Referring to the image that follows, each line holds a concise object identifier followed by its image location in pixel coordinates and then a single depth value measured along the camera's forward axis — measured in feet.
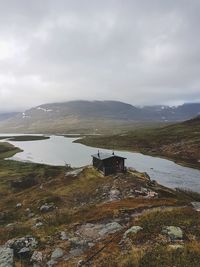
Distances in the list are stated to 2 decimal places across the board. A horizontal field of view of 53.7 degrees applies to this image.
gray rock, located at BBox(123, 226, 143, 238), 56.57
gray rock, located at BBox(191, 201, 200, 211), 91.84
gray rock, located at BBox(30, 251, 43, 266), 52.48
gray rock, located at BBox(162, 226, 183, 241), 52.74
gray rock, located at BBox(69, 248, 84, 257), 54.01
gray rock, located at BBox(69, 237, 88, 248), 58.08
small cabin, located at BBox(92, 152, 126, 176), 143.82
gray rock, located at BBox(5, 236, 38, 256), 56.70
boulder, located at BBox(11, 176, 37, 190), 163.10
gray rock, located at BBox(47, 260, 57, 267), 51.05
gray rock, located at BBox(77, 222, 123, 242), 61.73
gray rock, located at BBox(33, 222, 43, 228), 72.34
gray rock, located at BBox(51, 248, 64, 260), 53.54
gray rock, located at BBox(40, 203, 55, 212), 95.19
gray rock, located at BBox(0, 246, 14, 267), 51.63
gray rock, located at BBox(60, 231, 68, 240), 61.68
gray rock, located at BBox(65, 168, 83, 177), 143.95
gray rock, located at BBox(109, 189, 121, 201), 99.86
